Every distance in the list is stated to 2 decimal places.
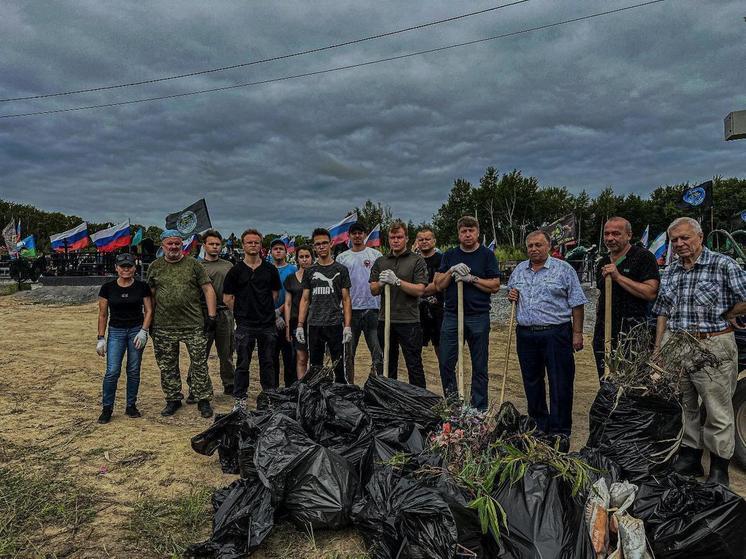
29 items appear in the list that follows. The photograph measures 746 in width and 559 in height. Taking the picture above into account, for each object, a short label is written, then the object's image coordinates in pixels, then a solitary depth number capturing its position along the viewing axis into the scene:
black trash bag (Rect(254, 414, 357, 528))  2.56
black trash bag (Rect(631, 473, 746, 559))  2.26
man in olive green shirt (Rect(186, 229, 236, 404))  5.64
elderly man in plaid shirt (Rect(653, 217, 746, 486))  3.20
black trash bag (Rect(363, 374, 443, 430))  3.33
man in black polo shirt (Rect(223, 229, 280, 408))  4.82
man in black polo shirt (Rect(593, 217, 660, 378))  3.81
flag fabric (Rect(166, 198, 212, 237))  12.26
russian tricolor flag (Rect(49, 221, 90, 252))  19.33
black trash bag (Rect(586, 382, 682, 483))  2.79
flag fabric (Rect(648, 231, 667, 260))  14.59
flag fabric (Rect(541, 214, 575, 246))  12.49
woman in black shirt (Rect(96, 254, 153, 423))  4.63
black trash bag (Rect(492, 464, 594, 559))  2.13
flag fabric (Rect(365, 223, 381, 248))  15.51
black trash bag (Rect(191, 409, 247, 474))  3.58
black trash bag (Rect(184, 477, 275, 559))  2.49
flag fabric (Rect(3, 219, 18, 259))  23.59
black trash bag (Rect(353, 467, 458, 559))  2.16
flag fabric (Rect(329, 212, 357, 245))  11.93
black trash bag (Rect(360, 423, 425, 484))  2.80
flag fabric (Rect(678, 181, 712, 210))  7.89
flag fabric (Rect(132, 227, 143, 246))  19.94
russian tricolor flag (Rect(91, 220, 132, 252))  17.61
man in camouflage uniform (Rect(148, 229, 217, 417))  4.80
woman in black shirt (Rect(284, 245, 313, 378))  5.41
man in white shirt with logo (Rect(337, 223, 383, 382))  5.30
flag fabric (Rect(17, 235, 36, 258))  24.43
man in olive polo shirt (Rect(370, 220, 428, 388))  4.72
